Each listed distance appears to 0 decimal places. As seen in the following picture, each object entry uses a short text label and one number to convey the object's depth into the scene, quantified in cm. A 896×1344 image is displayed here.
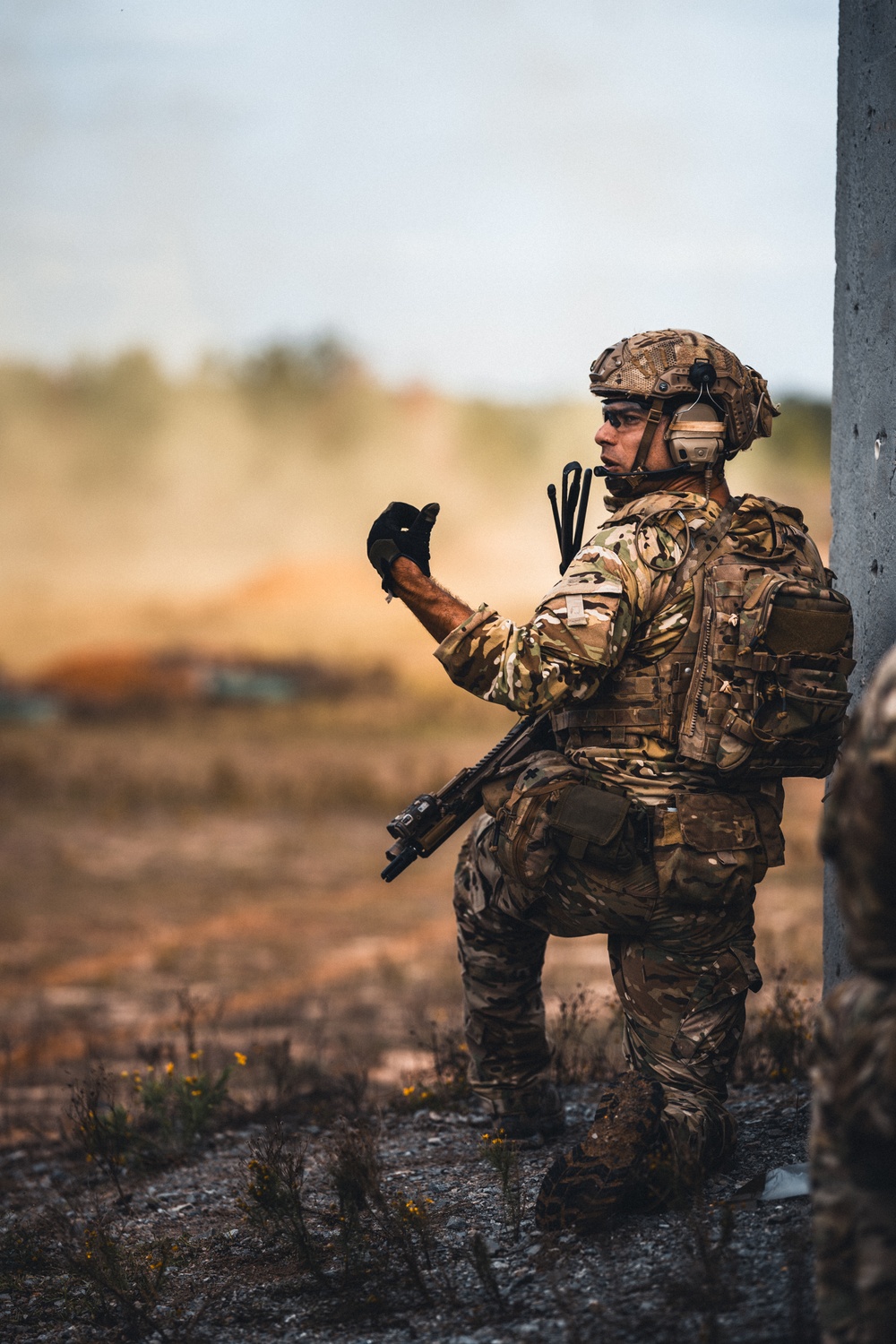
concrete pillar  812
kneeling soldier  688
